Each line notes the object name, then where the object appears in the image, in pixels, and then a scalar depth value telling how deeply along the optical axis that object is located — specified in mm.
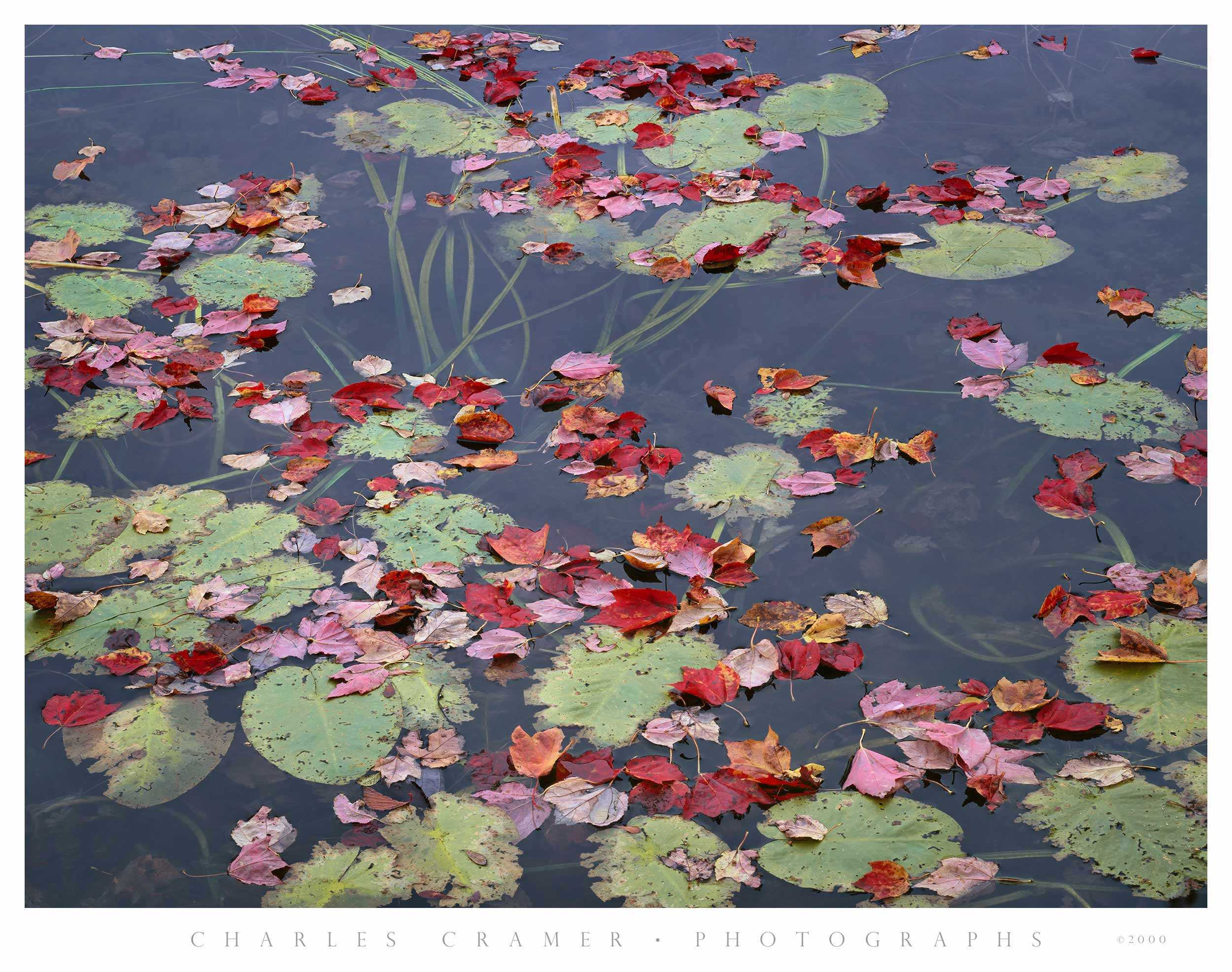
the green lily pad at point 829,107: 3648
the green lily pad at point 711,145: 3502
